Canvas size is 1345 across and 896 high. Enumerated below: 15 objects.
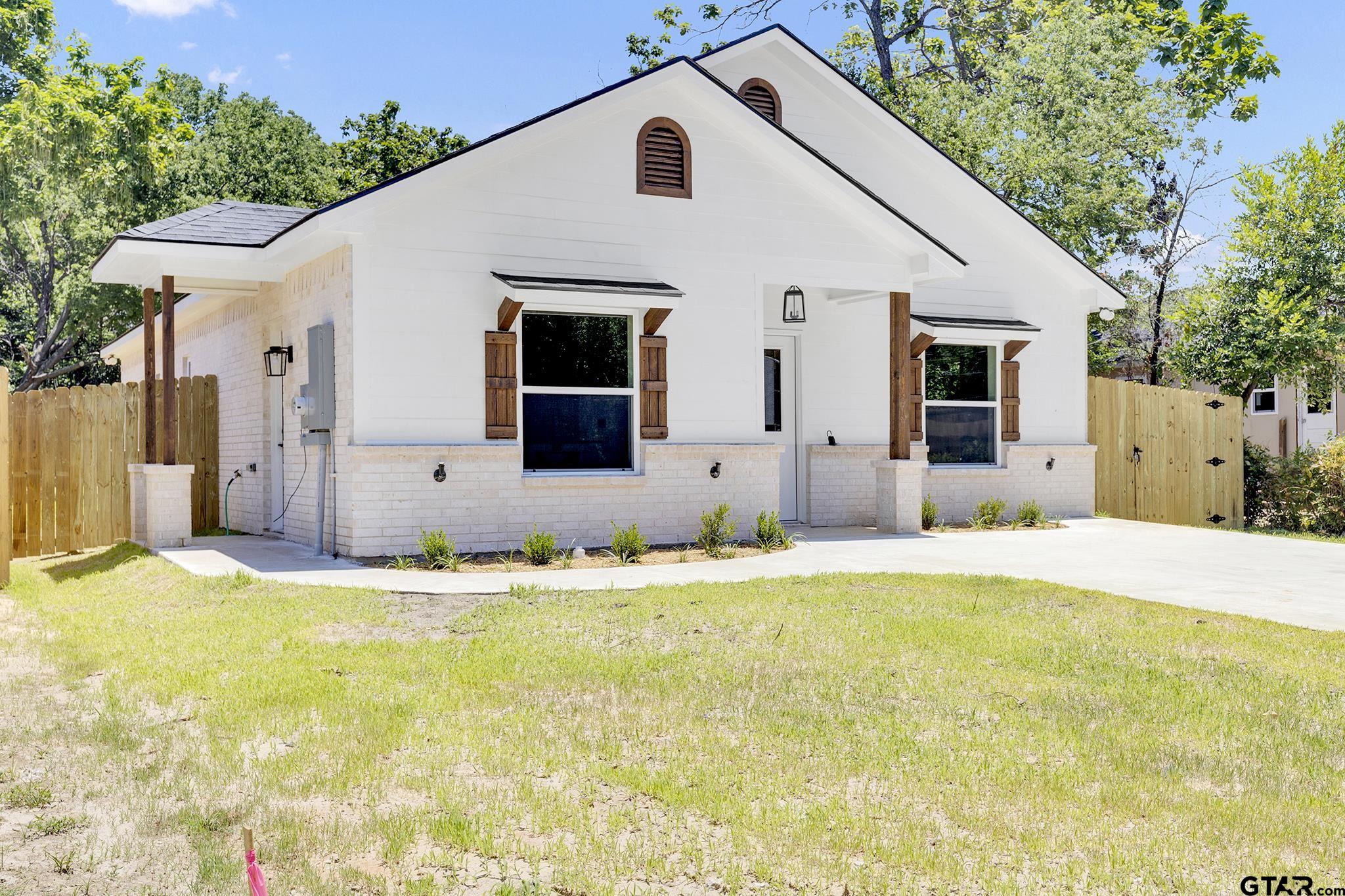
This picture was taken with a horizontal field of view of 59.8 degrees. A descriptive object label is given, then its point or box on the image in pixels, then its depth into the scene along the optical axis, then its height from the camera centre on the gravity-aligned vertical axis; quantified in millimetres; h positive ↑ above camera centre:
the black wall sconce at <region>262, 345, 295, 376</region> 13633 +1084
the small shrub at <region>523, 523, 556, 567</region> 11414 -987
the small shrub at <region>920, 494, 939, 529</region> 15242 -931
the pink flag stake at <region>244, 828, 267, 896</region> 2496 -918
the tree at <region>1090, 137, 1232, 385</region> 24203 +4037
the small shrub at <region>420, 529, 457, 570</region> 11164 -979
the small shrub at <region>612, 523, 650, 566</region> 11828 -1010
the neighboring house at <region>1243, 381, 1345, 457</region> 28109 +462
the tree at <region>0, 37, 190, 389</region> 22422 +5796
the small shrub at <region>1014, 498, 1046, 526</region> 15812 -999
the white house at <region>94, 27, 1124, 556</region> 11805 +1494
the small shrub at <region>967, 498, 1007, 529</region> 15523 -967
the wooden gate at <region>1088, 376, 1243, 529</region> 17922 -190
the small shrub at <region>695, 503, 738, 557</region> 12617 -931
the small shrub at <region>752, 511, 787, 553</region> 12820 -973
